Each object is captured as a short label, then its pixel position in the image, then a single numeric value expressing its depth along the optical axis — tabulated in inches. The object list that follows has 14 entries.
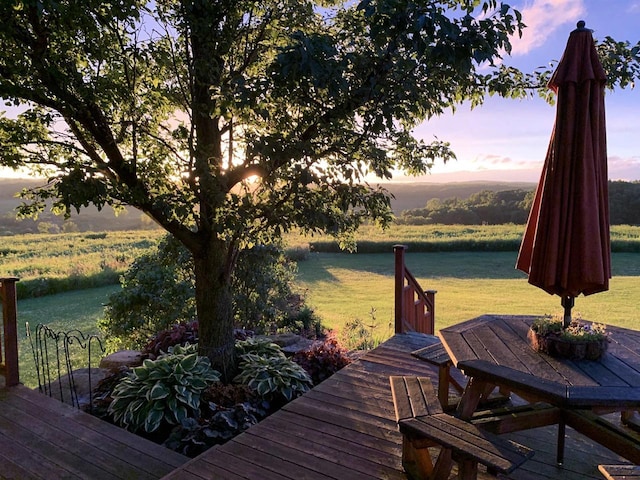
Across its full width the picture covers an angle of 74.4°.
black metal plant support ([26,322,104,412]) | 173.0
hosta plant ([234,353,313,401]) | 164.7
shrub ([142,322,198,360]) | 209.3
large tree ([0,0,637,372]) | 112.0
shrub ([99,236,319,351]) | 273.1
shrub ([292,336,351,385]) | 193.8
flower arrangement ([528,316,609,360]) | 101.2
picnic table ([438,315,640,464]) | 85.4
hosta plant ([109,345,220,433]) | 146.2
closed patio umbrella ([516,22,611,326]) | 99.0
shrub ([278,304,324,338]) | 339.3
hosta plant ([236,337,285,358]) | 196.2
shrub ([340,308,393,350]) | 298.1
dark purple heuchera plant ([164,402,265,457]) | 134.8
